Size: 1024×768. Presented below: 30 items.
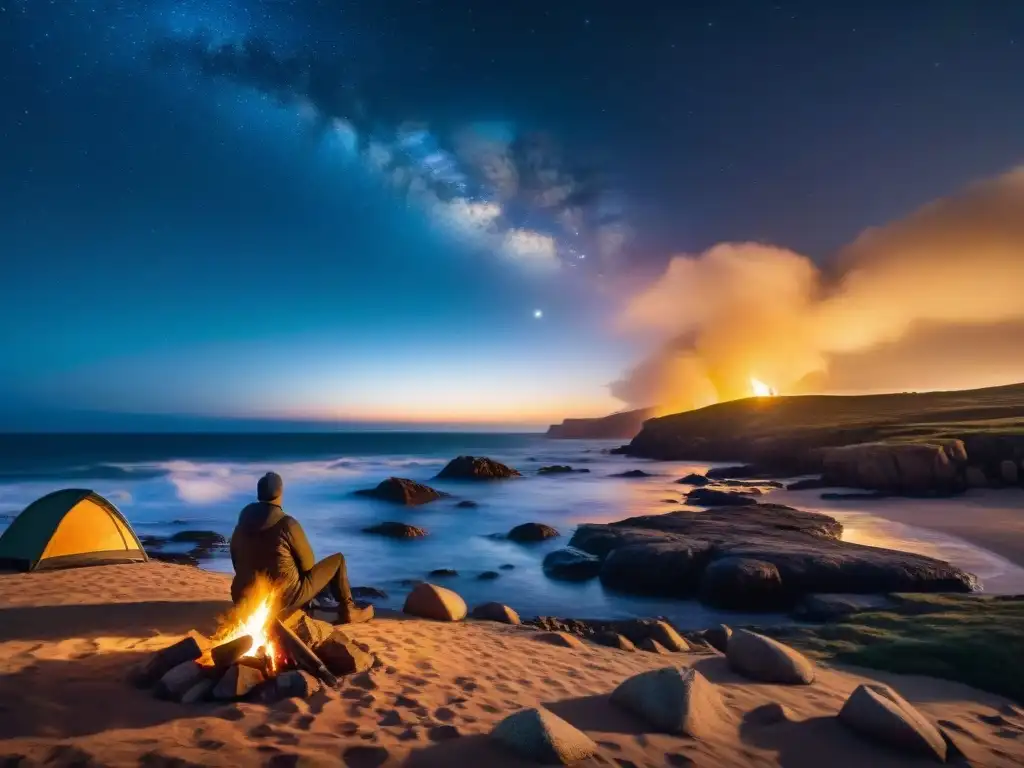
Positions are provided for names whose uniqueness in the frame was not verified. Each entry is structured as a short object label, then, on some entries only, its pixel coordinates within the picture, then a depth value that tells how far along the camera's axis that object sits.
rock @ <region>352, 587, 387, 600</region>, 14.73
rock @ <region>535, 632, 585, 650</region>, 8.80
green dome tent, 12.16
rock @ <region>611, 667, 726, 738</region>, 5.21
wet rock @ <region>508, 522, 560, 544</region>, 23.30
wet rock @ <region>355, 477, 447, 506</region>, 36.53
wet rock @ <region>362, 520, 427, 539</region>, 24.56
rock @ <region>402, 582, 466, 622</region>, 10.32
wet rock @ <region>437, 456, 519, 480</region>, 54.62
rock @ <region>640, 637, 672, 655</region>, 9.07
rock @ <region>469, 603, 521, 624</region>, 11.01
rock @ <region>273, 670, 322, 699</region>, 5.58
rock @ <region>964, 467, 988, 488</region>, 33.47
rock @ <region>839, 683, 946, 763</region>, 5.07
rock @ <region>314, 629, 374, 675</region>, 6.29
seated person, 6.81
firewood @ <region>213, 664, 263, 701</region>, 5.37
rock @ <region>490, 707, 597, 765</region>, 4.48
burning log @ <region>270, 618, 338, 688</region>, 5.99
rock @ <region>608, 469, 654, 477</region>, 55.87
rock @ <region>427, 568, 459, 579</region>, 17.60
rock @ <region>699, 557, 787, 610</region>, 13.23
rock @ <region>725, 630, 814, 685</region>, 6.89
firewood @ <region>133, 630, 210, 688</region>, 5.69
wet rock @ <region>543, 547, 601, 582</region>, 16.70
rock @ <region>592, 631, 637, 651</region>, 9.14
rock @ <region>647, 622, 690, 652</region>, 9.36
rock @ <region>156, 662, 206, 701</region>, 5.39
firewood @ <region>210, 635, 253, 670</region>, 5.66
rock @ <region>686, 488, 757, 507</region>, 31.14
